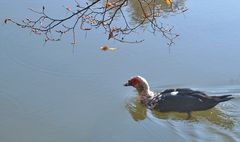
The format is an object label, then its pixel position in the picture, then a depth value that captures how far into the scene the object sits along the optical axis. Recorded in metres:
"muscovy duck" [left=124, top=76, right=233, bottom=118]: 5.92
